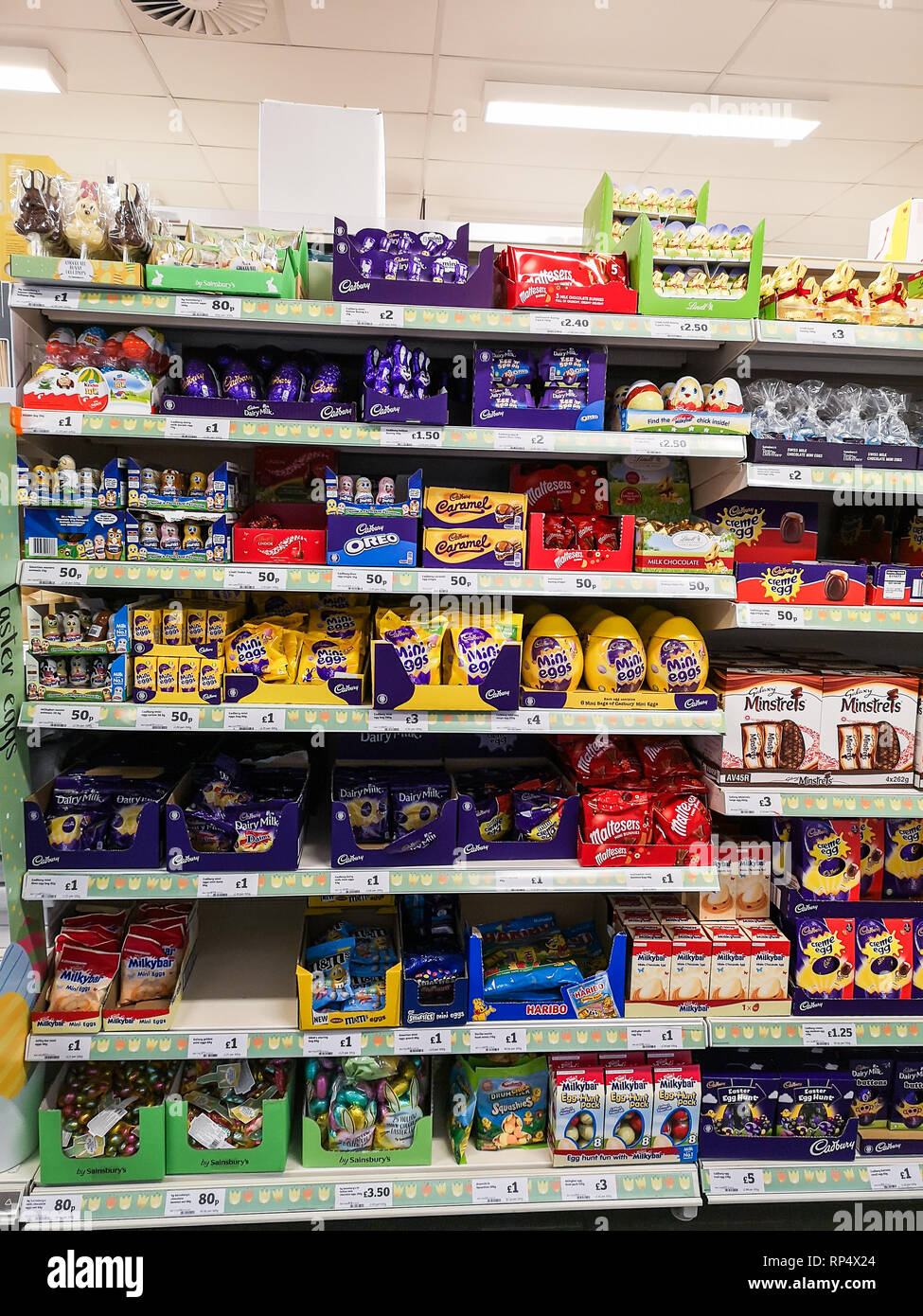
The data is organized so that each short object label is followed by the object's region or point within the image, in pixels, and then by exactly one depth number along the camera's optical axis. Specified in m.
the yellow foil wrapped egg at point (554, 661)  2.13
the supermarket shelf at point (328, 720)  2.00
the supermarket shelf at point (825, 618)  2.13
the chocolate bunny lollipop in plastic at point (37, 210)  1.87
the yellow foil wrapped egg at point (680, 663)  2.15
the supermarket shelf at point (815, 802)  2.16
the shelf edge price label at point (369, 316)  1.98
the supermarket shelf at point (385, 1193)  2.00
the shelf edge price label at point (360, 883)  2.07
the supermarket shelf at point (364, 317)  1.94
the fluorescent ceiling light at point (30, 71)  4.04
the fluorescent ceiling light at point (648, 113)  4.25
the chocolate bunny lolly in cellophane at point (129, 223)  1.91
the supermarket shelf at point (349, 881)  2.03
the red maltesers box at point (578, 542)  2.09
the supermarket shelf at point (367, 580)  1.98
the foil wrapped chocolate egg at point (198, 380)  2.07
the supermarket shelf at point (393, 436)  1.95
